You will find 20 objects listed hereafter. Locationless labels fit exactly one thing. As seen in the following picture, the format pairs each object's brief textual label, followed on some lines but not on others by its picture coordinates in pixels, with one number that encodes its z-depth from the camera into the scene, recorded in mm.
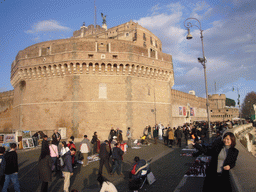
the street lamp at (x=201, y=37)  14656
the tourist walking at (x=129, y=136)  15961
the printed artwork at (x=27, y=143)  15070
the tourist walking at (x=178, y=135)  15044
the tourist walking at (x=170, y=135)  14941
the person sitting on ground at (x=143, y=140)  16855
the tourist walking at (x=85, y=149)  9391
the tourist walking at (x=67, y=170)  6012
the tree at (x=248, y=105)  65500
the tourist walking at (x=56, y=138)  10115
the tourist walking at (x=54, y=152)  7706
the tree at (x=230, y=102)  94188
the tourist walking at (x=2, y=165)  5586
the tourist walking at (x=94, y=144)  12719
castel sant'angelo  20219
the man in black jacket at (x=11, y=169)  5523
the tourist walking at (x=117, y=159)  7972
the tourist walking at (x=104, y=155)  7852
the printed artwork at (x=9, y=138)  14594
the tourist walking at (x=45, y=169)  5312
